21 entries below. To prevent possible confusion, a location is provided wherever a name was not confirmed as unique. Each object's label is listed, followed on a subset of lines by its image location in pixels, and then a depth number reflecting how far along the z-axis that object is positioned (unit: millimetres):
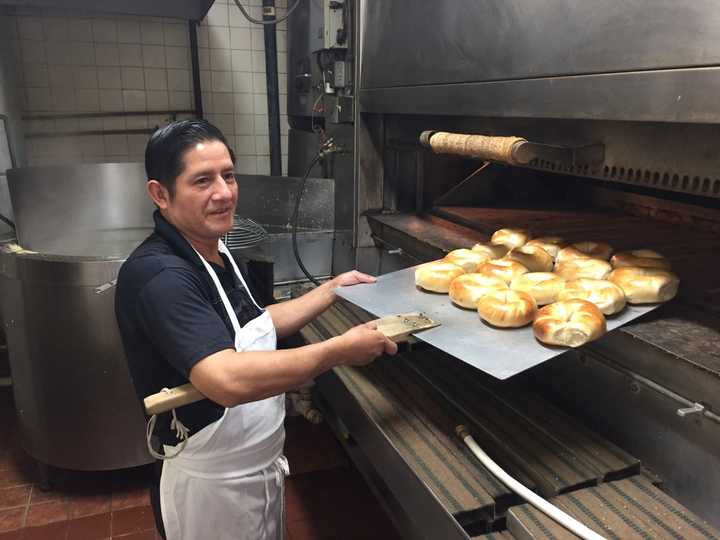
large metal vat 2021
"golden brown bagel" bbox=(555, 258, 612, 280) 1280
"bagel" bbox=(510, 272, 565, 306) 1232
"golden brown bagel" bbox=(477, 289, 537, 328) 1099
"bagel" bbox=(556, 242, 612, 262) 1385
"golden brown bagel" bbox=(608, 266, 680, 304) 1134
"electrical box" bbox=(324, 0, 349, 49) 1936
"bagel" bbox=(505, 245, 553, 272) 1396
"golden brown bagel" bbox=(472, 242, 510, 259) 1479
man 1082
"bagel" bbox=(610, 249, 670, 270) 1208
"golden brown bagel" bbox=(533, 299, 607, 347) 996
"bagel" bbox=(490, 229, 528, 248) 1528
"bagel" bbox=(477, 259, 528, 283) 1310
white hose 816
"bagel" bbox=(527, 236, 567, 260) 1467
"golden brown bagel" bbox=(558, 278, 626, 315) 1098
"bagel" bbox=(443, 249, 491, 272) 1399
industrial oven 874
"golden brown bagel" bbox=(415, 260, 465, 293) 1328
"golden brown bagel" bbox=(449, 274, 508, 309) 1216
